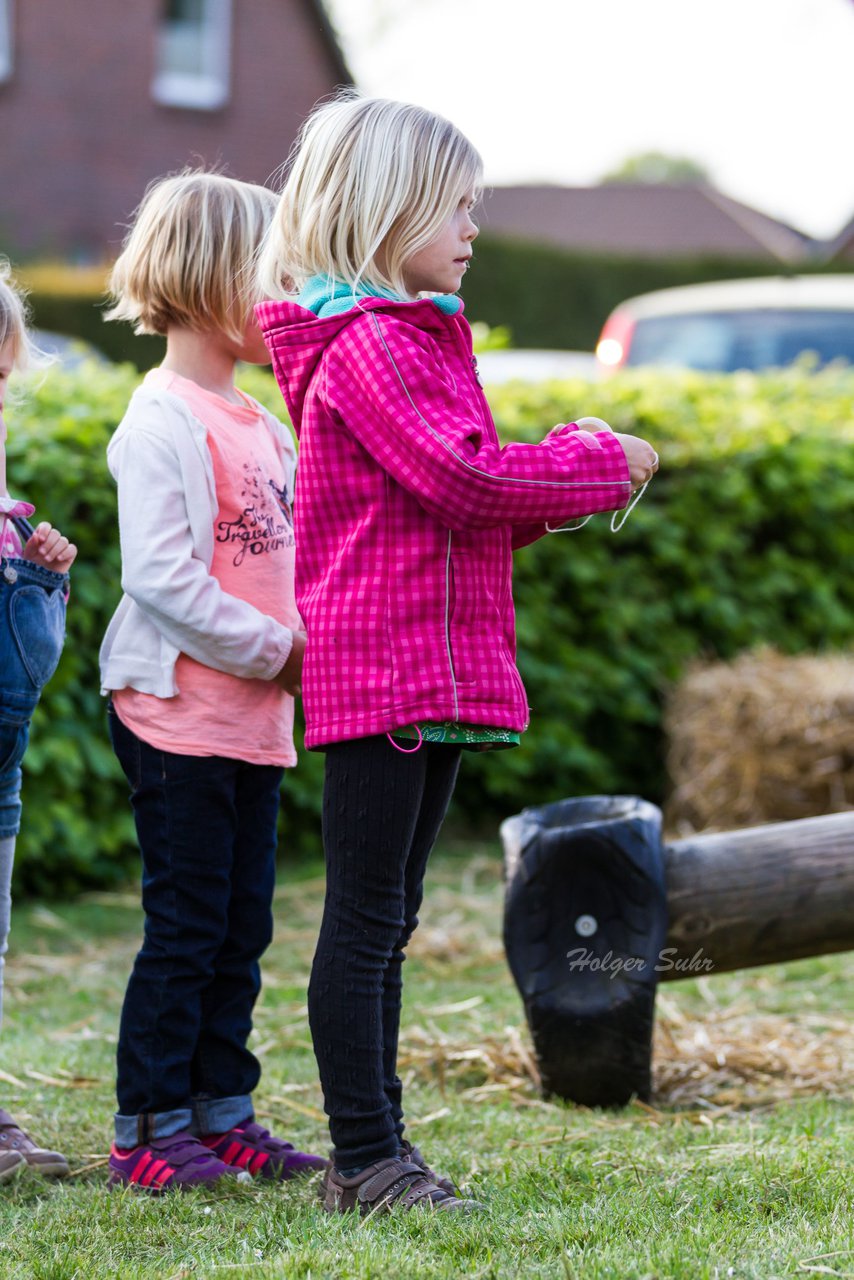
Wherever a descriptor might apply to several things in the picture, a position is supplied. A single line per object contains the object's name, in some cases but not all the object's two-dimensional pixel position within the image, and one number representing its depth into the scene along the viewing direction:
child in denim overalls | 5.29
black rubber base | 6.37
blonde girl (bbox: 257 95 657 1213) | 4.63
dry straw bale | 11.47
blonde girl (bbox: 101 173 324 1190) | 5.25
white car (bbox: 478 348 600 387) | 19.65
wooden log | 6.55
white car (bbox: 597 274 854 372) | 18.02
